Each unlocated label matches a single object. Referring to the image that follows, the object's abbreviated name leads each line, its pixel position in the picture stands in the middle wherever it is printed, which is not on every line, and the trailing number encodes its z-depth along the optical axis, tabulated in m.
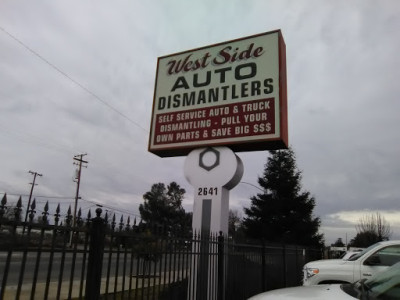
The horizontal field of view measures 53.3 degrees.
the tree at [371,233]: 47.02
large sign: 9.84
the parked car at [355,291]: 3.59
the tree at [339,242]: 74.19
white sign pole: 9.64
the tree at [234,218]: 64.95
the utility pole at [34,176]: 53.56
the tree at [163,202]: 59.88
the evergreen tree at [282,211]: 29.80
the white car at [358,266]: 8.00
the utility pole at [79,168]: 46.56
